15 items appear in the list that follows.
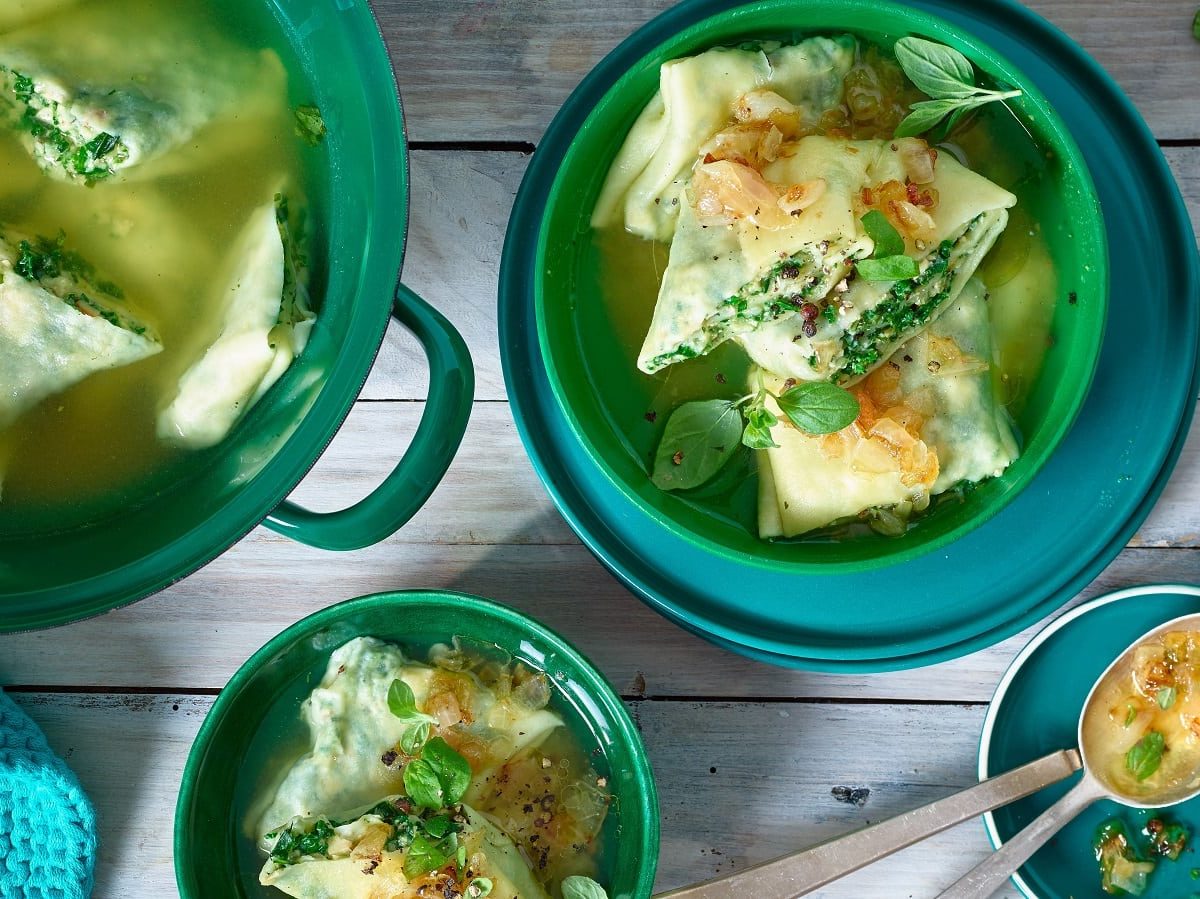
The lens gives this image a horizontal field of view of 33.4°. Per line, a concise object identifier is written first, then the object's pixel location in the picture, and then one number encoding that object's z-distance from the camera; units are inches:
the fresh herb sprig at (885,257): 24.2
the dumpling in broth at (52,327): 25.0
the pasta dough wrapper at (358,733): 26.9
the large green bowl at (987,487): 26.0
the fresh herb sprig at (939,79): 24.4
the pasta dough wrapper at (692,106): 25.0
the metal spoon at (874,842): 27.0
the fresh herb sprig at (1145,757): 27.0
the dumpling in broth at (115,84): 25.1
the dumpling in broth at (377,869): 26.1
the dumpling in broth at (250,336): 24.8
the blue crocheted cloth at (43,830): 27.8
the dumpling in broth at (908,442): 25.4
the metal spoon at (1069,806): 27.0
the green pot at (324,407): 23.9
